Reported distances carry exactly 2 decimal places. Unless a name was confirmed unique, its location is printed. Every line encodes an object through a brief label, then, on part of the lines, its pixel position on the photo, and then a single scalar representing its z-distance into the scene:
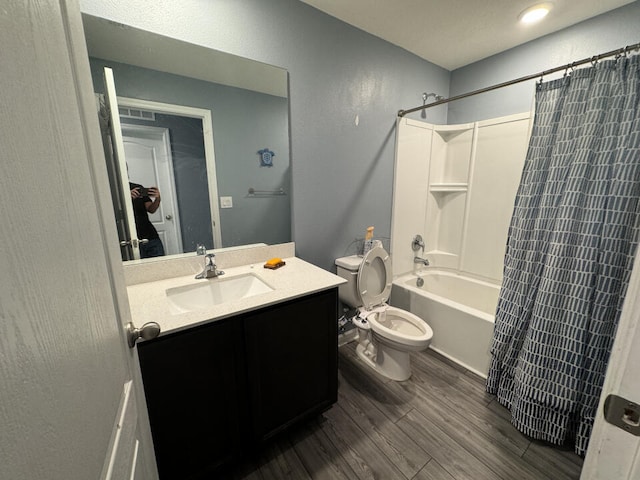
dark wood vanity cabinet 0.98
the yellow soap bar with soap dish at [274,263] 1.61
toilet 1.82
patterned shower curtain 1.18
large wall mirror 1.24
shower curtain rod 1.14
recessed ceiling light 1.62
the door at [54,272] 0.24
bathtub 1.87
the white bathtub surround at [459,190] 2.24
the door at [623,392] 0.43
